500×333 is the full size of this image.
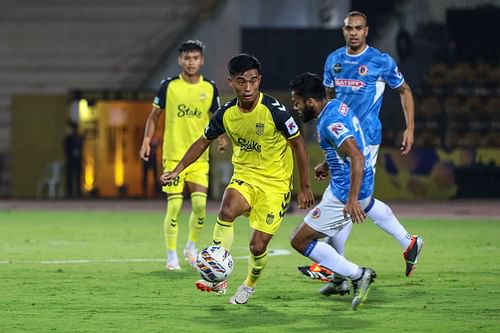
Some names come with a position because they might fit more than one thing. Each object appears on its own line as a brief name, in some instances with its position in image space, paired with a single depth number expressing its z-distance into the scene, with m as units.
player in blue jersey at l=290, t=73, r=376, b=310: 17.55
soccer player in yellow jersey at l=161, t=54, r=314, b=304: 18.66
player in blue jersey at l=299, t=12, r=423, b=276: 21.95
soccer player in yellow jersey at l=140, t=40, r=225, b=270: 24.77
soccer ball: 18.08
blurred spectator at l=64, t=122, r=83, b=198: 57.25
